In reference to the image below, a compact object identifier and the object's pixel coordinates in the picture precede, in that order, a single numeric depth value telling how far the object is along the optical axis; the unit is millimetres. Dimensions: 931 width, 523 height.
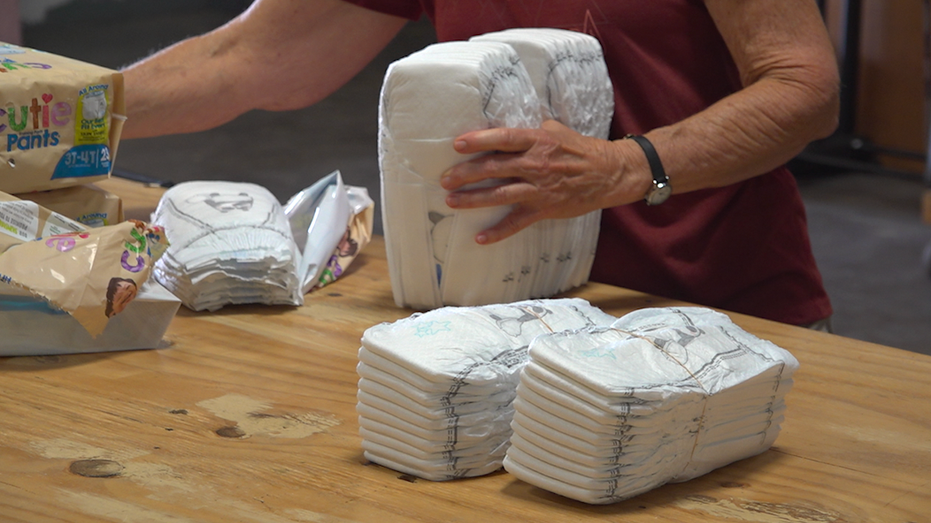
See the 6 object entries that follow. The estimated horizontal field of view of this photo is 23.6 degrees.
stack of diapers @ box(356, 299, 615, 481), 1556
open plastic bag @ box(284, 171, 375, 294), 1907
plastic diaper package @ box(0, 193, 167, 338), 1678
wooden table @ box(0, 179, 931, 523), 1536
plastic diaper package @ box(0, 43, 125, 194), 1739
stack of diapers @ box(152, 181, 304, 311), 1813
